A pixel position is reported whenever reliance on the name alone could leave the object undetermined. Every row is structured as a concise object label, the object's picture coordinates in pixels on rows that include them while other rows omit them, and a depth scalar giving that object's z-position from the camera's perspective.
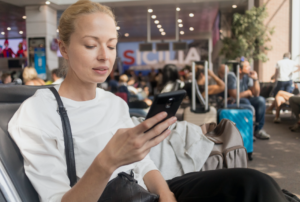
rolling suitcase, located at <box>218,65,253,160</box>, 3.25
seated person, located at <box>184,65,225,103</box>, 4.20
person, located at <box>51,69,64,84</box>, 4.83
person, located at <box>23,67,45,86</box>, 4.35
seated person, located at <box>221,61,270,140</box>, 4.27
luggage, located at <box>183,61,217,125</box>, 3.56
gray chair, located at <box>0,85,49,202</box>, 0.90
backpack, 1.90
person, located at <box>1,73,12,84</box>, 5.81
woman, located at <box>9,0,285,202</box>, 0.88
